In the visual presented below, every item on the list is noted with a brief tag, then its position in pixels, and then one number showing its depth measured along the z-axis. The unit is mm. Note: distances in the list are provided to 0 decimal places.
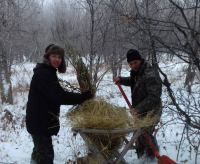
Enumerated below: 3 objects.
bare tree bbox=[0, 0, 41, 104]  7168
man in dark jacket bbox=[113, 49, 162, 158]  3029
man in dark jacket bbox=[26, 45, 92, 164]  2639
